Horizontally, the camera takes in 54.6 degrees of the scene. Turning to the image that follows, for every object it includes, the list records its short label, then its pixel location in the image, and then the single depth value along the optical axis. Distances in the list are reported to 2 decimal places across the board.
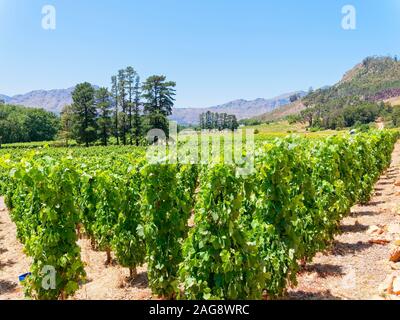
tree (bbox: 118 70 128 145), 74.06
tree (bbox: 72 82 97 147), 70.75
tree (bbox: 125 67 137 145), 74.74
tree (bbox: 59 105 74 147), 73.71
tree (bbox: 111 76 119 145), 74.88
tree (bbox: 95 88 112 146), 72.06
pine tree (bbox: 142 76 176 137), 73.75
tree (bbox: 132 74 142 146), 71.15
